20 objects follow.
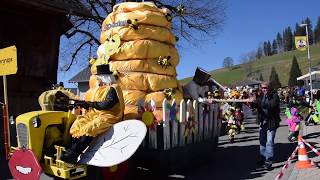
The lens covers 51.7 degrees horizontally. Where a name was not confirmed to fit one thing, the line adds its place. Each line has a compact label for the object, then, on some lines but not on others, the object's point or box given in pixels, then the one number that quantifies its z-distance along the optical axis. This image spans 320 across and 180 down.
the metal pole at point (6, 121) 5.54
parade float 5.32
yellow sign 5.80
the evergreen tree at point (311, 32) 107.03
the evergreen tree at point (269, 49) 117.82
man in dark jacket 6.90
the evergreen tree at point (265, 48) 119.55
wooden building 10.29
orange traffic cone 6.33
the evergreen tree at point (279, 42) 118.32
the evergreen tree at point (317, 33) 107.31
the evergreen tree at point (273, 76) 69.17
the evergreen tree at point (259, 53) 115.00
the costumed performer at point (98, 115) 5.11
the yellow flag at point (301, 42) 27.68
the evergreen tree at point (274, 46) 118.60
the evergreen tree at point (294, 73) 66.36
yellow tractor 5.04
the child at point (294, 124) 10.12
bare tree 20.11
